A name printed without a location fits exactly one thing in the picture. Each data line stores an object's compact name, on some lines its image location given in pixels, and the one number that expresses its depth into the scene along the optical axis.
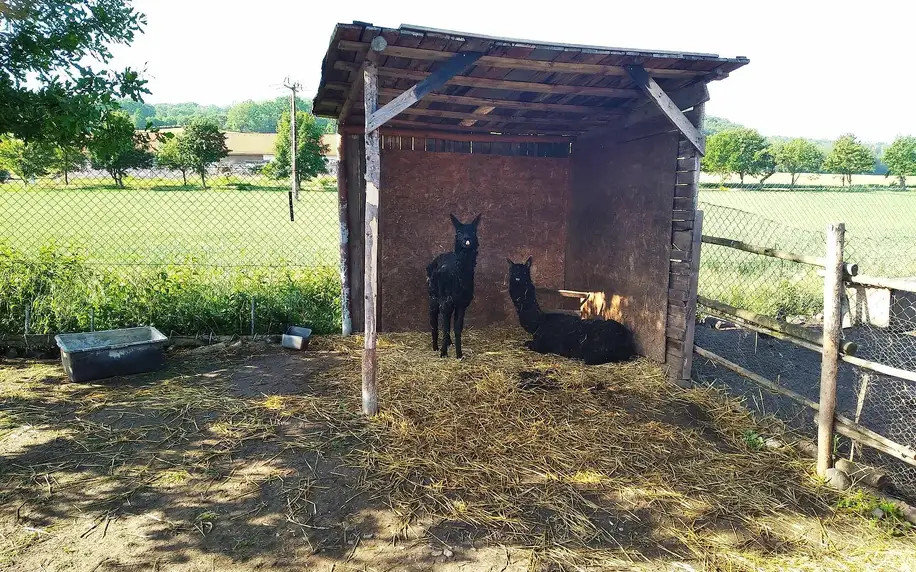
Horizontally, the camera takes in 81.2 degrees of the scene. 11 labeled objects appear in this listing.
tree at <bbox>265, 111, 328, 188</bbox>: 50.00
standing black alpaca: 7.00
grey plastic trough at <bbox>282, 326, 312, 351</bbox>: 7.24
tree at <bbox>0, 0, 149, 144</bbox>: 4.89
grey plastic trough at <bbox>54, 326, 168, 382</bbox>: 5.74
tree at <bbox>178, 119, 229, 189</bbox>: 38.40
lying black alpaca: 6.80
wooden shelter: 4.89
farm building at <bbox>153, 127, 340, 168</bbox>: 75.62
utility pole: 31.06
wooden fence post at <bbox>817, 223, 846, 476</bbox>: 4.06
